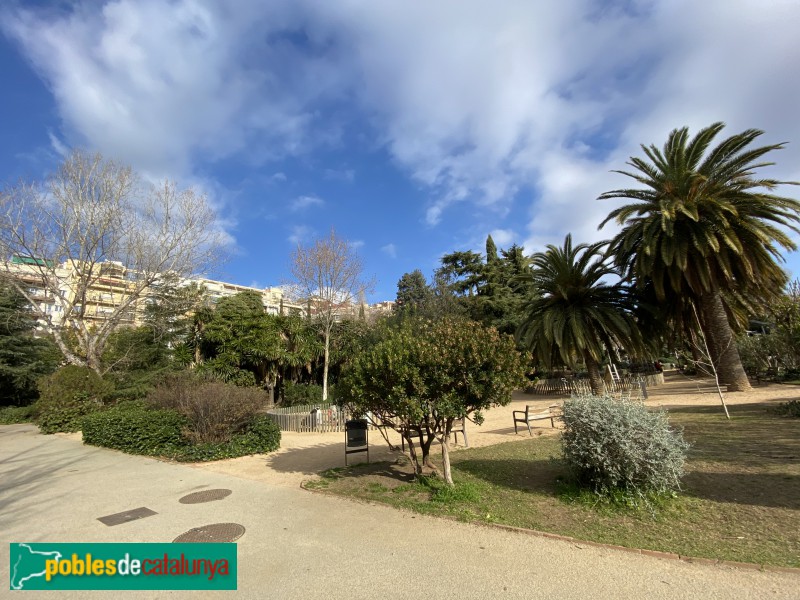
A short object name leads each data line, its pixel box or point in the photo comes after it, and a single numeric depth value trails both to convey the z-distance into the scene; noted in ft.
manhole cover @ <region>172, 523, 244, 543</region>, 16.43
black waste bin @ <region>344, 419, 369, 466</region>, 30.04
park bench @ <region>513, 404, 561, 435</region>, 39.78
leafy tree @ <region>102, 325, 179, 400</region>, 70.30
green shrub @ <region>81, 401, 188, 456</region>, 36.73
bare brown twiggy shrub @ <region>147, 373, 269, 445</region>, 35.47
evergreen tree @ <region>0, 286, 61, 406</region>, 74.23
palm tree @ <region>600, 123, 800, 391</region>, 53.78
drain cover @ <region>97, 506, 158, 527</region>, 19.27
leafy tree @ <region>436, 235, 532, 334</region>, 106.32
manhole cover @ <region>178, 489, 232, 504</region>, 22.19
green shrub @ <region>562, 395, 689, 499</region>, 17.53
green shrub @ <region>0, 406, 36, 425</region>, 70.54
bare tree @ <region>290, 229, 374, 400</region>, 81.56
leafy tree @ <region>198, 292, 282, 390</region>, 69.21
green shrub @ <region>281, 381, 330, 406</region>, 71.82
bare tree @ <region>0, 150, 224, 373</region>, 65.62
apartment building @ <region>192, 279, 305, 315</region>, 258.88
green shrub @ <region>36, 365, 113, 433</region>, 53.06
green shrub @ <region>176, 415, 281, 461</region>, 33.50
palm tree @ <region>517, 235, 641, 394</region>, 59.47
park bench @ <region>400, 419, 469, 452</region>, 41.66
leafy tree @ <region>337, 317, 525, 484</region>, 19.92
